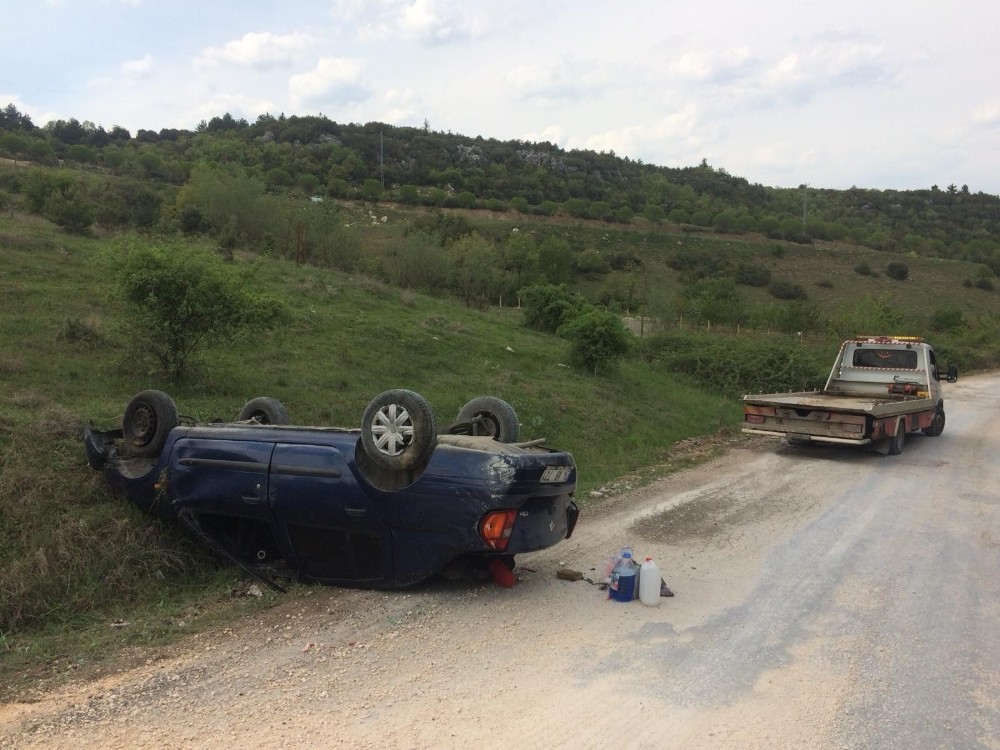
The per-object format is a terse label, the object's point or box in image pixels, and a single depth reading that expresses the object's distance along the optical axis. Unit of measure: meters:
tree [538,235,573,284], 47.39
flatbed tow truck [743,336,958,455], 13.14
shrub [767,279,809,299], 63.25
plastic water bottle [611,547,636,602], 5.70
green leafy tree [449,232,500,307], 35.06
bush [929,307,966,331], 45.04
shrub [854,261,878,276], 72.81
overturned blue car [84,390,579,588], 5.27
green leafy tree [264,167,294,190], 65.94
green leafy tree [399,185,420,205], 78.19
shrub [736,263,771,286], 66.69
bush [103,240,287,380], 10.80
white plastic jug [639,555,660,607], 5.64
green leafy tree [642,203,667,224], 91.06
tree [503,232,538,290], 42.84
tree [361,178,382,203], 76.44
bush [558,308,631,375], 19.36
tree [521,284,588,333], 26.97
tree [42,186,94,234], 23.78
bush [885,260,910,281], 72.38
